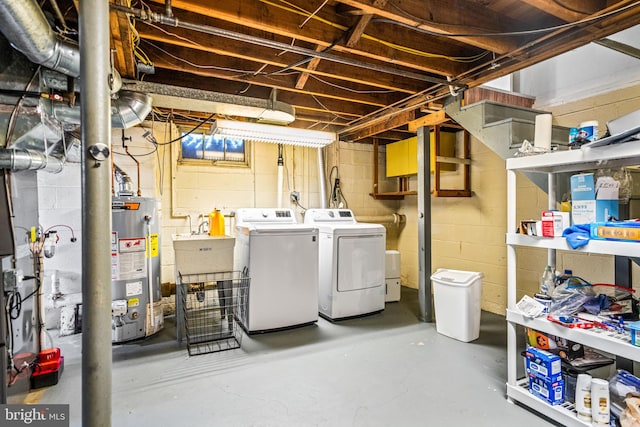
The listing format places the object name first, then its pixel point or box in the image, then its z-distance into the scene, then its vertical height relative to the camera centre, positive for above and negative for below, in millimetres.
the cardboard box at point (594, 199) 1727 +43
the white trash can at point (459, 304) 2957 -889
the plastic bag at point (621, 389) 1673 -955
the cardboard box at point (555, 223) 1817 -87
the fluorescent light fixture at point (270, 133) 3191 +828
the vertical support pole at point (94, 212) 1304 +7
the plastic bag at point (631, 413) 1546 -1010
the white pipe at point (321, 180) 4617 +433
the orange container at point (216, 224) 3379 -124
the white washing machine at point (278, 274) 3146 -631
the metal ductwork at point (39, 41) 1288 +797
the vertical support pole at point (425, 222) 3523 -138
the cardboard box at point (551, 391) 1866 -1071
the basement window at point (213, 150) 3967 +789
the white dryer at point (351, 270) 3529 -672
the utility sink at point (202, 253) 2902 -379
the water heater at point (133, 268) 2873 -500
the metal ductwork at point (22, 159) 1811 +324
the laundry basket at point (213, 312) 2912 -1059
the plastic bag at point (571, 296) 1883 -533
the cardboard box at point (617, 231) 1531 -117
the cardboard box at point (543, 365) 1869 -930
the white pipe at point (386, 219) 4992 -138
